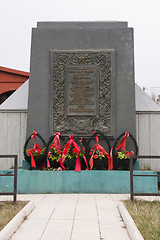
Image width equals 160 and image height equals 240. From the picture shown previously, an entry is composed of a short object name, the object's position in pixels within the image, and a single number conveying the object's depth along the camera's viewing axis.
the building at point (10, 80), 12.19
